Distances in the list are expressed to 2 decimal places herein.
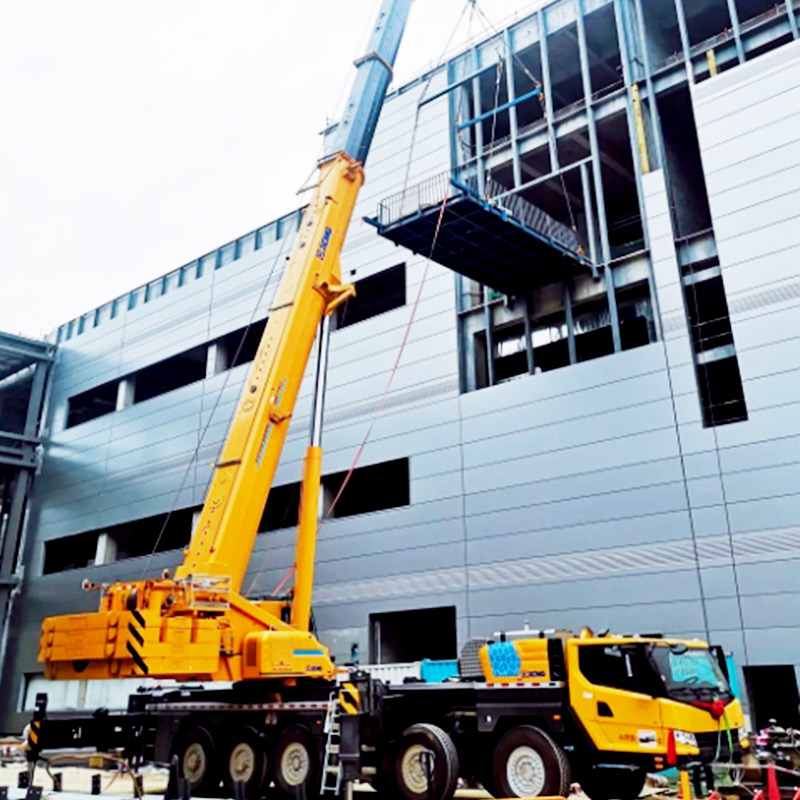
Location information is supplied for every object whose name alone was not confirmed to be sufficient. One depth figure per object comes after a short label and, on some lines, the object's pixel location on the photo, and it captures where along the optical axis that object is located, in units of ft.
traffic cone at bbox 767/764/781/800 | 31.03
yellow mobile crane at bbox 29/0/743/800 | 36.88
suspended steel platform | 67.51
